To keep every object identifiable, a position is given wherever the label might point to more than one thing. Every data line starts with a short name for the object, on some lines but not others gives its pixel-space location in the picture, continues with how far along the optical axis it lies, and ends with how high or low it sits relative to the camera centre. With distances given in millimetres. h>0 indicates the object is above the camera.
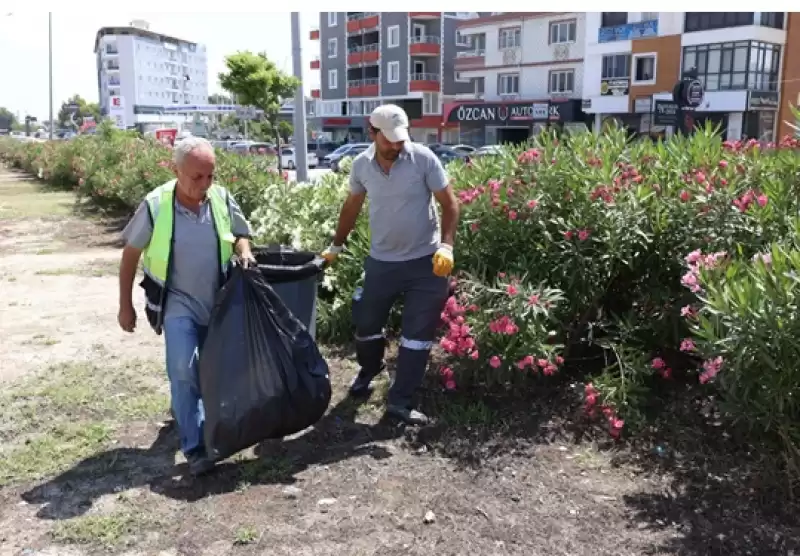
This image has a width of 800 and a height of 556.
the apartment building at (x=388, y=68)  57625 +4968
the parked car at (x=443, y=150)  34544 -629
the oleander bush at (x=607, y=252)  3936 -583
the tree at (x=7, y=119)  153375 +2316
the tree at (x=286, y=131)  49581 +197
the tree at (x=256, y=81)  20016 +1288
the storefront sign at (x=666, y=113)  32406 +969
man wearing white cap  4133 -527
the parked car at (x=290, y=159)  37275 -1179
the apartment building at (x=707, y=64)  34781 +3305
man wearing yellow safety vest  3643 -589
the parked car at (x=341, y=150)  40312 -812
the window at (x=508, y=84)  47438 +3038
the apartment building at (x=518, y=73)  43469 +3559
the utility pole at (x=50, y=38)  44403 +5124
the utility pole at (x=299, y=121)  14844 +242
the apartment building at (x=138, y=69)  123312 +9877
